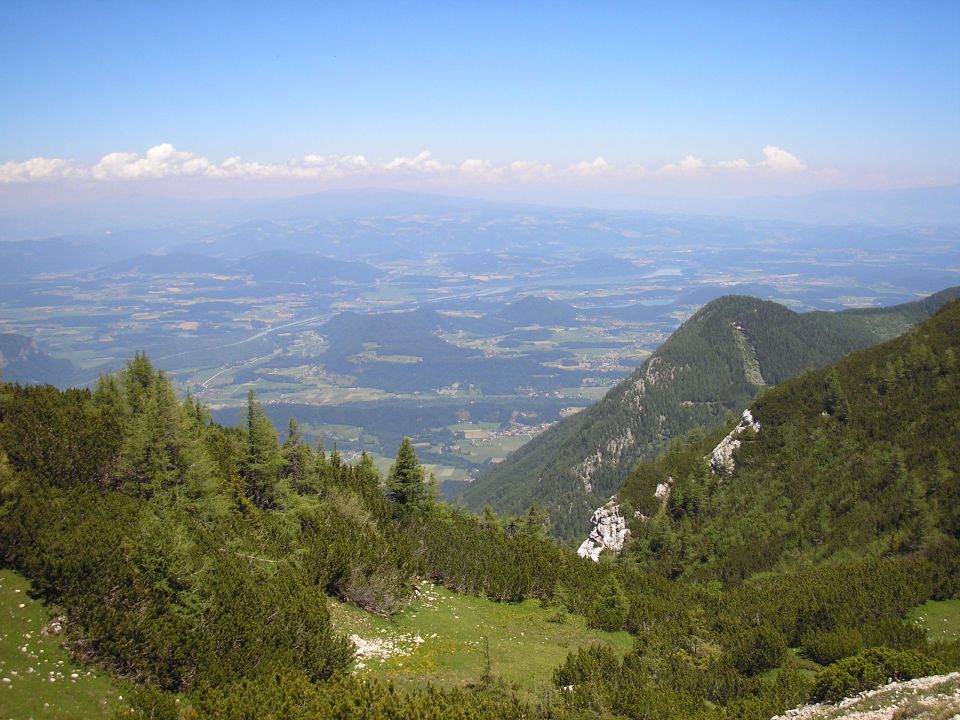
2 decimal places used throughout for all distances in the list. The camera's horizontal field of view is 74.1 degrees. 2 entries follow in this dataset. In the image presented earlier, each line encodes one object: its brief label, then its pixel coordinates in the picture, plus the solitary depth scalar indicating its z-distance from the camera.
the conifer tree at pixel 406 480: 48.06
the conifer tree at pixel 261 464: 41.47
